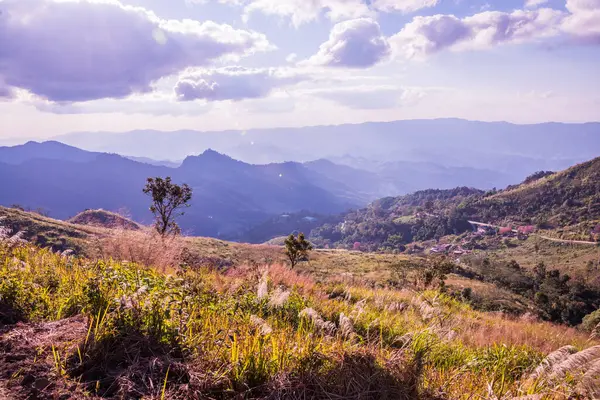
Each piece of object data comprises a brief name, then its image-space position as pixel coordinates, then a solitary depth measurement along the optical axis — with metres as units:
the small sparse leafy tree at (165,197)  23.84
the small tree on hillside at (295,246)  27.67
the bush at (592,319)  22.51
